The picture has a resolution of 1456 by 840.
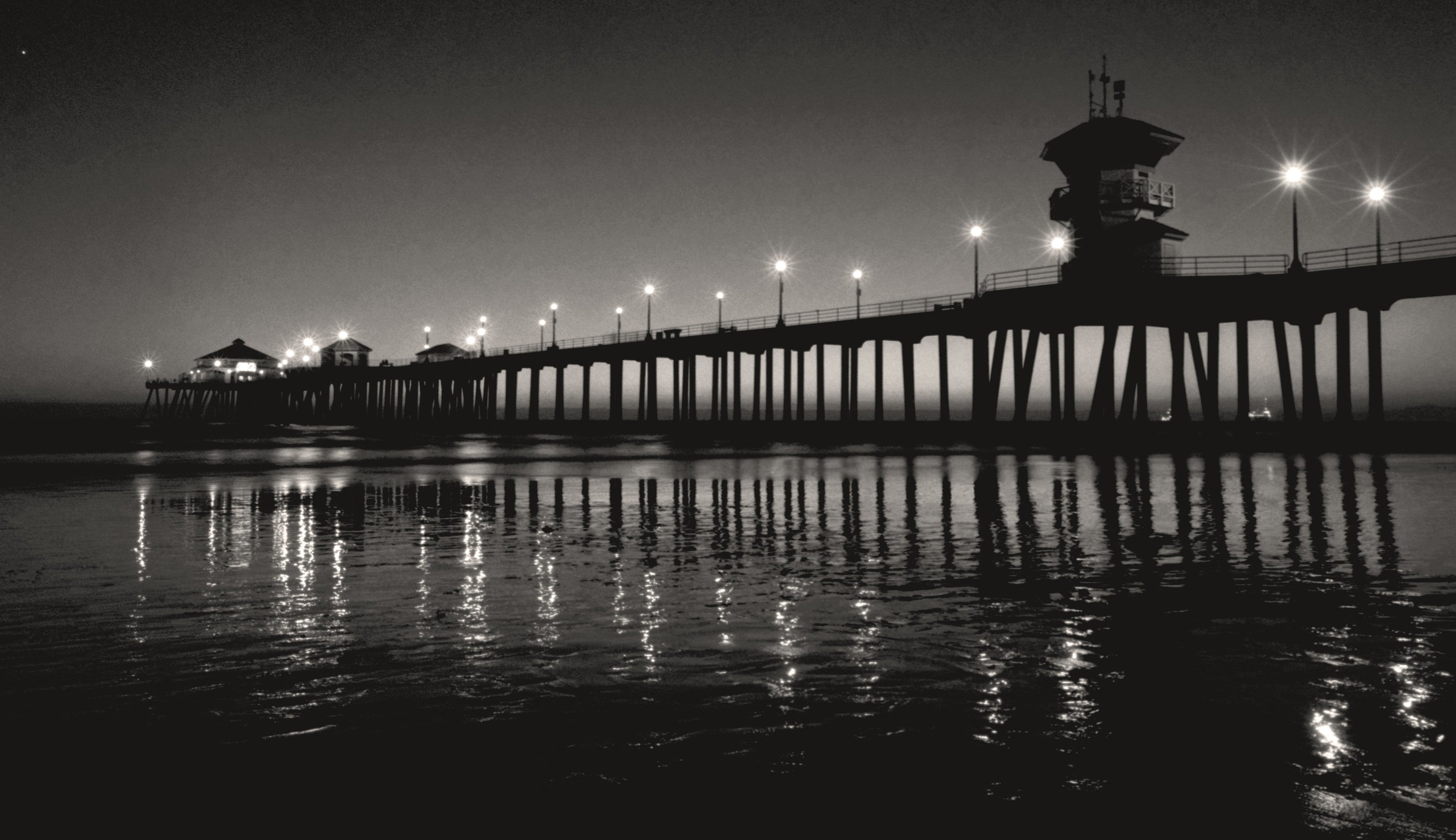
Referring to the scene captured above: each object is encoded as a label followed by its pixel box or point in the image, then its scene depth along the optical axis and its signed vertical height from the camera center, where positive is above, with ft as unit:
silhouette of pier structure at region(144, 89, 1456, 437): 124.26 +18.67
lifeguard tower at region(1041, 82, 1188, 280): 168.14 +43.03
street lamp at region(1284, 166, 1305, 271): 116.16 +30.82
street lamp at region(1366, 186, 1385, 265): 114.56 +27.96
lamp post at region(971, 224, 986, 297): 160.97 +32.95
